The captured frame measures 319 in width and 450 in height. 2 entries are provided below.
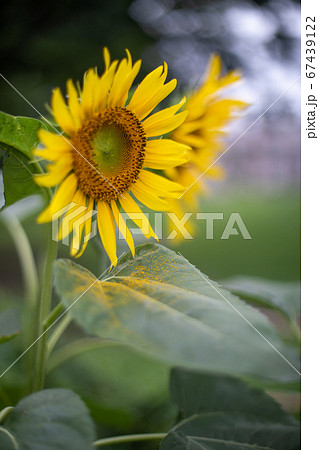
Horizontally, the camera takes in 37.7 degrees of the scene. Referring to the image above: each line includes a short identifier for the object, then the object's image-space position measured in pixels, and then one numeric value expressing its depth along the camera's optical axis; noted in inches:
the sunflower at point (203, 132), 12.9
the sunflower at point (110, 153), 10.7
